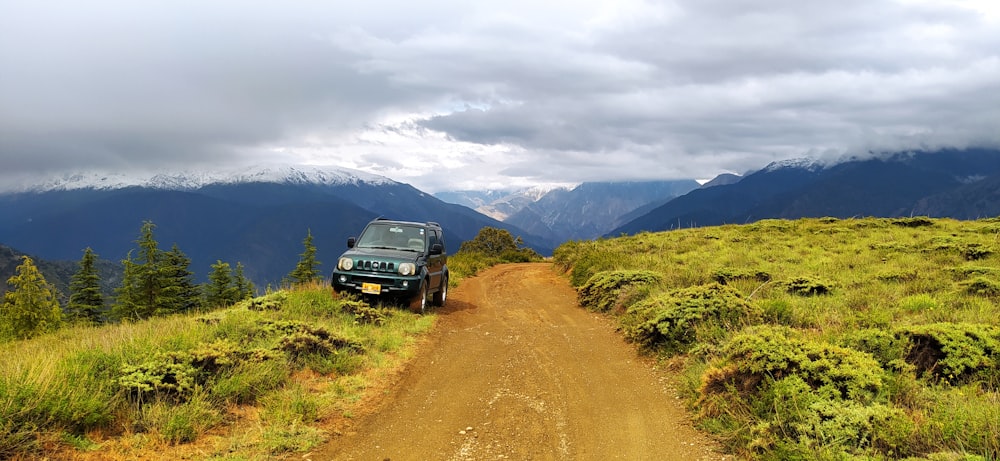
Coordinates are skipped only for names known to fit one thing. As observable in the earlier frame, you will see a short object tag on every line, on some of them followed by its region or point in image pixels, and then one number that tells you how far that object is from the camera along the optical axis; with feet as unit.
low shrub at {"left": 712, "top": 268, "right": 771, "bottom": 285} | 40.20
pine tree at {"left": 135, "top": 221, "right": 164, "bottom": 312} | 128.26
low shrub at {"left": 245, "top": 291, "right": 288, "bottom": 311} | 32.14
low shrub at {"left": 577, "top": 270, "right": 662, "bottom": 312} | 40.06
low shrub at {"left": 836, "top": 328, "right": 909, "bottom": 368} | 18.72
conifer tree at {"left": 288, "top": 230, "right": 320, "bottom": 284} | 143.43
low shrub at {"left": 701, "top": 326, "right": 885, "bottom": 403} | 16.17
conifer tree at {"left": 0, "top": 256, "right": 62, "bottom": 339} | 106.24
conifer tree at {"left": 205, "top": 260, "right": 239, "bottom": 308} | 140.77
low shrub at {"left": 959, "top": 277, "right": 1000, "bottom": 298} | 29.96
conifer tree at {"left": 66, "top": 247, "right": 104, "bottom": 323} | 131.13
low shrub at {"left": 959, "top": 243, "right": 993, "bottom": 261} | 47.03
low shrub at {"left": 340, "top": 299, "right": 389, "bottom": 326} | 32.94
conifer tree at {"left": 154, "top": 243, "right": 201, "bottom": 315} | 131.54
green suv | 36.88
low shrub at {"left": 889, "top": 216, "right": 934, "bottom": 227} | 75.41
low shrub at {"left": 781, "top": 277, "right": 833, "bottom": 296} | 33.96
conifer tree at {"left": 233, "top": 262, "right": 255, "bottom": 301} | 140.05
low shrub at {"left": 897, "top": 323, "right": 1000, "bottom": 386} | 17.53
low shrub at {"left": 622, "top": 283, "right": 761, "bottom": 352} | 25.66
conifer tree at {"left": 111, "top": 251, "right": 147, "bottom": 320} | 125.39
